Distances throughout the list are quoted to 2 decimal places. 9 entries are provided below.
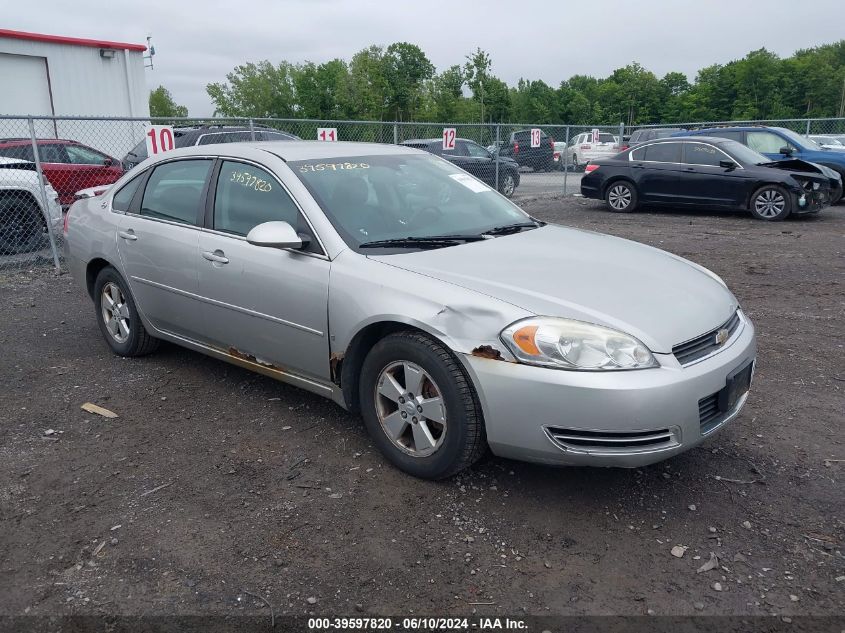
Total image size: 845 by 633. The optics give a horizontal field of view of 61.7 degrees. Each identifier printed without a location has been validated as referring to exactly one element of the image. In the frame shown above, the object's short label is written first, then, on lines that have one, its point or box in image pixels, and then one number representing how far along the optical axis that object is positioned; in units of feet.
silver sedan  9.68
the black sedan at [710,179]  40.63
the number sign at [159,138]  30.50
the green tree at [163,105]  261.85
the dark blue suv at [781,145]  46.80
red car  38.42
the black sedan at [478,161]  52.11
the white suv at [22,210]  29.22
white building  70.28
